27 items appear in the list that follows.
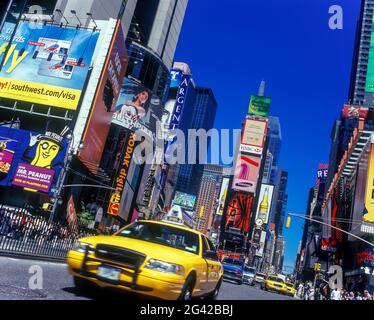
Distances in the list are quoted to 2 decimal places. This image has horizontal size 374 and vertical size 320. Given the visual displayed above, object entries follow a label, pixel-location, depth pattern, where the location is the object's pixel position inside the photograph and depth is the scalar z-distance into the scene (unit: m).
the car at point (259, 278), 47.58
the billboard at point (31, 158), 35.72
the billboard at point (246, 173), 116.88
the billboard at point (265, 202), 171.04
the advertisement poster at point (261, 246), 168.50
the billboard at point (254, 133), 123.50
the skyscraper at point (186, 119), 149.54
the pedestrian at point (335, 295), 22.81
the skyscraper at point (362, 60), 150.50
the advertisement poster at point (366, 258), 35.84
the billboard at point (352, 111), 119.66
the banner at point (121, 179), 52.12
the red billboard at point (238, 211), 112.44
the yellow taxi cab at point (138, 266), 5.94
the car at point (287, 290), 32.31
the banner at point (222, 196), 149.43
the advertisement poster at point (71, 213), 40.36
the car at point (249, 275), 43.22
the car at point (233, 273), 28.55
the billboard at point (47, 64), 40.09
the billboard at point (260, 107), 135.50
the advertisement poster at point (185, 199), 121.75
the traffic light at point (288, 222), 28.48
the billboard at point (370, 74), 107.79
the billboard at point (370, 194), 41.19
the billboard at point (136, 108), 54.25
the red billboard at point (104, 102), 40.82
